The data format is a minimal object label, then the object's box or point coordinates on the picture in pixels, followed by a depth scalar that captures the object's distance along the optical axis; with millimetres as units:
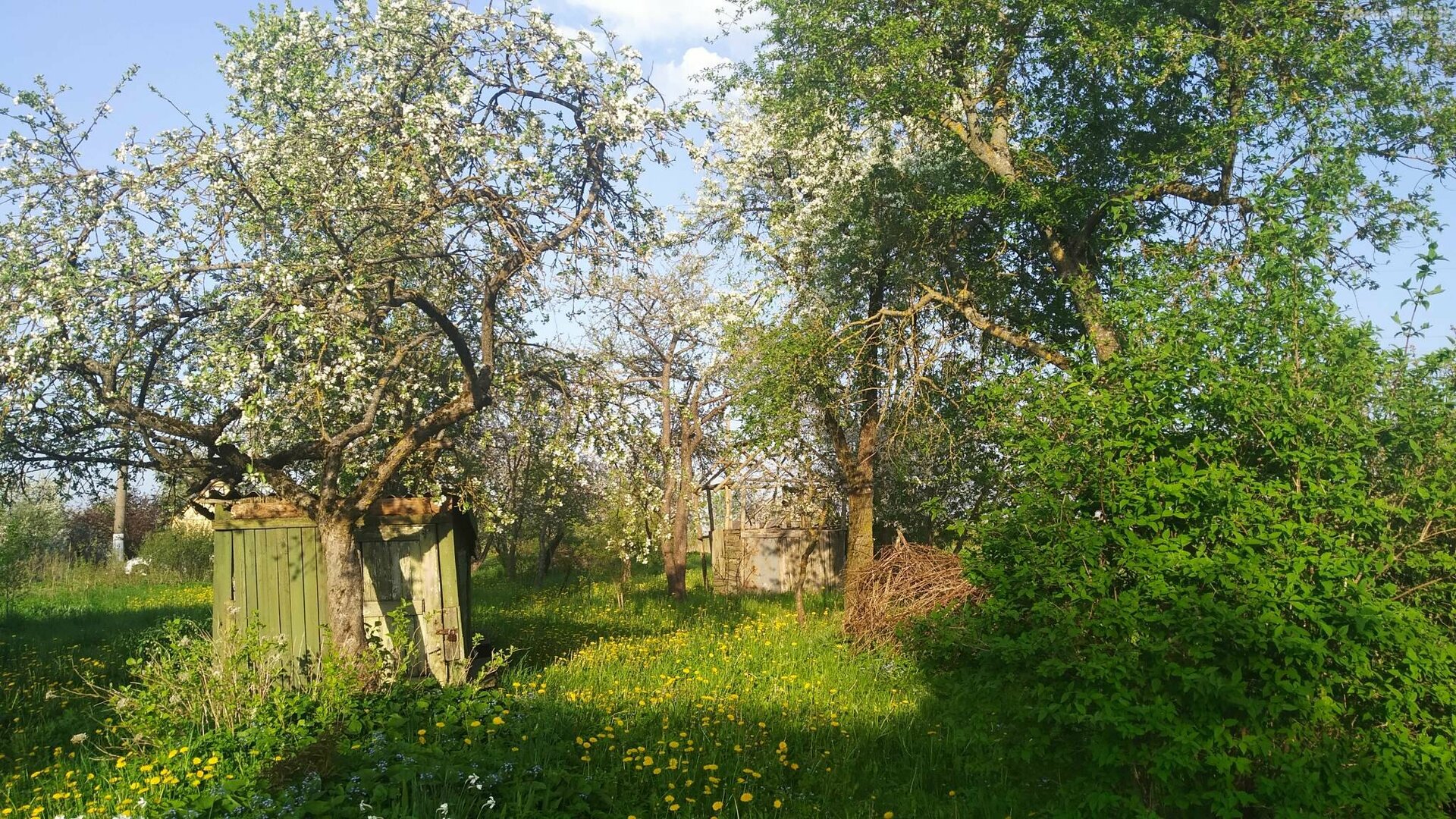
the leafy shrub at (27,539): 18328
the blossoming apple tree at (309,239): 8000
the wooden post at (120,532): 25938
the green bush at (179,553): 23766
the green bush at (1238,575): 4930
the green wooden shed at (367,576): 9164
